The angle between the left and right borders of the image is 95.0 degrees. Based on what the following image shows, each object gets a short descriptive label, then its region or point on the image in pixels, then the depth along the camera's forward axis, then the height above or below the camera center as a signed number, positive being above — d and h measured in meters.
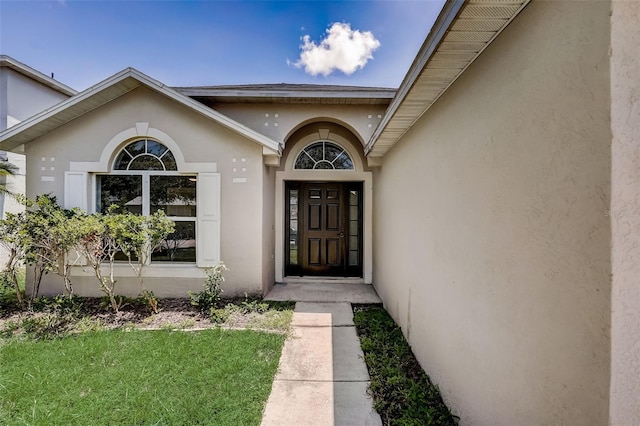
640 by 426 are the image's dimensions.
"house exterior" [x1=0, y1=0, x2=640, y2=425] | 1.27 +0.23
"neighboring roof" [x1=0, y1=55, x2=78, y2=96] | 9.59 +4.83
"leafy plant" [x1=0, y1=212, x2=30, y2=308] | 5.25 -0.52
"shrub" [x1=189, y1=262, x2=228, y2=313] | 5.70 -1.62
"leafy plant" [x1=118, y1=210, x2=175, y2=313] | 5.30 -0.46
